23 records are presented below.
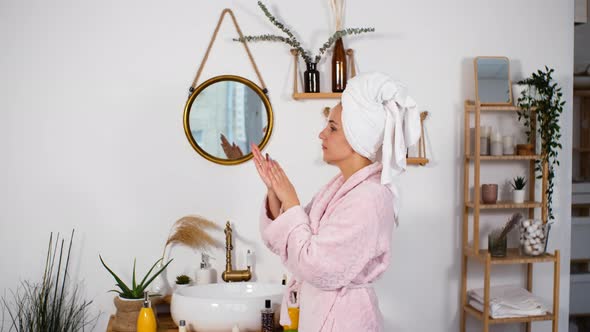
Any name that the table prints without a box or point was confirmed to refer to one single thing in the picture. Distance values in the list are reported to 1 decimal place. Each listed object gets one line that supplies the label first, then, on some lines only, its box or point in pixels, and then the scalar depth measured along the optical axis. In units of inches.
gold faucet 110.3
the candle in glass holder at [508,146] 120.6
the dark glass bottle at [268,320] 91.3
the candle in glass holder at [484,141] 120.3
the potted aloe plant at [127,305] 100.0
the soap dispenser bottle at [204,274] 109.1
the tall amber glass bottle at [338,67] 114.2
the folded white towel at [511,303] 116.2
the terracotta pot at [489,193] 118.4
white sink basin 91.3
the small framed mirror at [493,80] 120.5
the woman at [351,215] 69.6
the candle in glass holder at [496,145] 119.2
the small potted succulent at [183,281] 108.6
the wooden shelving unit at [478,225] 116.0
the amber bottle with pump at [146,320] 94.7
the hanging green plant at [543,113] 118.0
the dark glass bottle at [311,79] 113.5
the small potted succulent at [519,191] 121.2
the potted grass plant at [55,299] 107.8
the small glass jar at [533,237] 117.5
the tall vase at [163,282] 110.8
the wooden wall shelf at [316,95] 112.7
